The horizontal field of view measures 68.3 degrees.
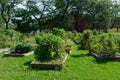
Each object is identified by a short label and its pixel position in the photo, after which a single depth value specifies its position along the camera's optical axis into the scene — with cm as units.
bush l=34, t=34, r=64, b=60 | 359
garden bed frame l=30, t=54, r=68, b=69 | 317
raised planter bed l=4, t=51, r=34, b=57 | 449
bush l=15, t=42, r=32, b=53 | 483
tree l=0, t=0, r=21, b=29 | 1339
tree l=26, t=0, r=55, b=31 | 1412
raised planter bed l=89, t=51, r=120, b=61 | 384
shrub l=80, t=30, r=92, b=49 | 549
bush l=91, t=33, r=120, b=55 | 403
